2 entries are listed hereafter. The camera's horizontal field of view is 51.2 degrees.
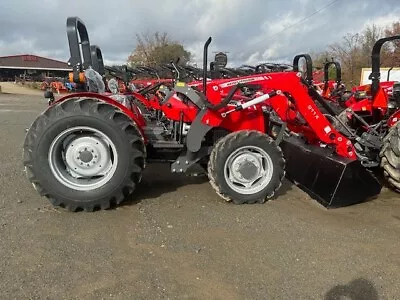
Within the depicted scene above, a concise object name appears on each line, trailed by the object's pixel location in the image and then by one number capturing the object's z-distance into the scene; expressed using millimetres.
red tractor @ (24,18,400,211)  4273
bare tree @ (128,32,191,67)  36938
